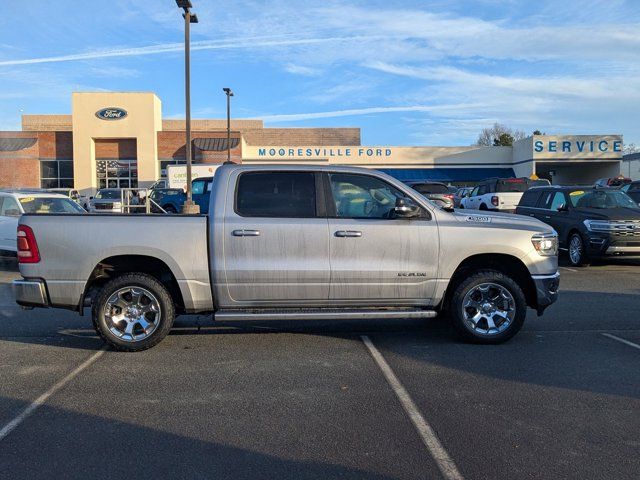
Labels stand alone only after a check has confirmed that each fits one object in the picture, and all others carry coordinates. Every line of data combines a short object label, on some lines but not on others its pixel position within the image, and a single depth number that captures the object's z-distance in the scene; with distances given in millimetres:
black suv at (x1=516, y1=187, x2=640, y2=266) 13047
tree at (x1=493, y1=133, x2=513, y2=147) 69500
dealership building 44594
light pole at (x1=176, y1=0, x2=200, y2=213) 19561
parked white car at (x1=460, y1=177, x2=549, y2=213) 21984
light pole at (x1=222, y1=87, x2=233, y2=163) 33978
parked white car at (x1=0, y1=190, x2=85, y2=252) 13461
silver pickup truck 6375
